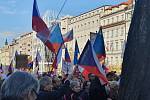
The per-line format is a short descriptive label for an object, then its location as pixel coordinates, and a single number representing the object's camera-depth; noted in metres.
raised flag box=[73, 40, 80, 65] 10.63
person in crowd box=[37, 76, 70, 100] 2.93
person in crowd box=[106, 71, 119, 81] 5.58
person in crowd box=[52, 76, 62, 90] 4.80
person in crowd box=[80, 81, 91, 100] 3.83
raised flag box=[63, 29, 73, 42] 12.71
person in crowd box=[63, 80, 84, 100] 3.74
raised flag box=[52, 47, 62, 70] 9.25
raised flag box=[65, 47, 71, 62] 10.74
